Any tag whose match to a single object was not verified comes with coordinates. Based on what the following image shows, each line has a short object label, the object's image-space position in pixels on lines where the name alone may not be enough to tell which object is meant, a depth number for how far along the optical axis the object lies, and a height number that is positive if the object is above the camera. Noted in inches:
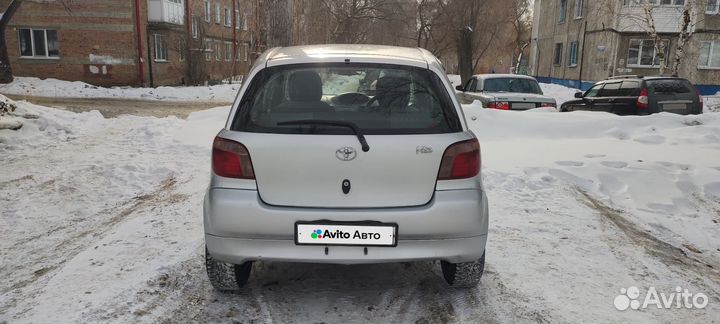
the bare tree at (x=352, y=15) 1318.9 +129.5
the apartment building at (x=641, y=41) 1063.0 +65.7
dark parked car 469.7 -20.5
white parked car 500.4 -22.3
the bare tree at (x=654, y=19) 1029.7 +106.0
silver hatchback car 121.0 -27.8
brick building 992.2 +34.7
